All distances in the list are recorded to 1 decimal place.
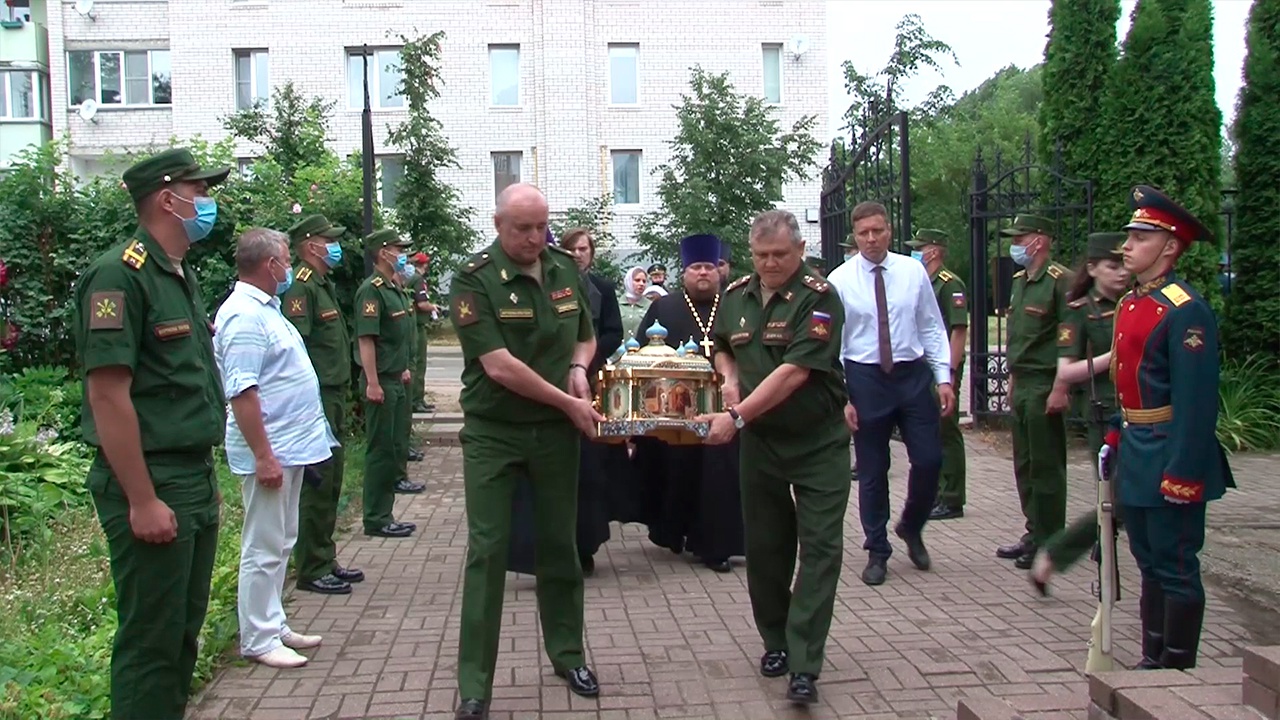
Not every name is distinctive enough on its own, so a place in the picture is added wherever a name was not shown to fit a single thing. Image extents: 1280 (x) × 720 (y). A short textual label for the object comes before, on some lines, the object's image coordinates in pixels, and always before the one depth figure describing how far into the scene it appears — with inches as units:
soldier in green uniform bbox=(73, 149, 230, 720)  142.3
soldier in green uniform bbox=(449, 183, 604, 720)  182.7
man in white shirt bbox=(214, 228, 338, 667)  209.0
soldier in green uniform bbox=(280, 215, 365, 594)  267.4
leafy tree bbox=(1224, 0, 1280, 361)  465.1
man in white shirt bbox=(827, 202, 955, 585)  265.0
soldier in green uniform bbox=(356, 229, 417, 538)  321.1
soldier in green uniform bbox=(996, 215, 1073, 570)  271.6
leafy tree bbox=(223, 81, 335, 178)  591.5
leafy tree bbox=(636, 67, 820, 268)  773.3
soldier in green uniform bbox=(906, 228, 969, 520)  343.3
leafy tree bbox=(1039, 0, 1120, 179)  490.6
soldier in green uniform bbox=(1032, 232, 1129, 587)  244.1
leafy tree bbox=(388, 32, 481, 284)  748.0
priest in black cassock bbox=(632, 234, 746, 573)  282.4
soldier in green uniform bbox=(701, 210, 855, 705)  190.5
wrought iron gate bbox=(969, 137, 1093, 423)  481.4
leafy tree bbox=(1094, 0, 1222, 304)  471.5
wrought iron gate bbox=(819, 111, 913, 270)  384.8
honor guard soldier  175.9
